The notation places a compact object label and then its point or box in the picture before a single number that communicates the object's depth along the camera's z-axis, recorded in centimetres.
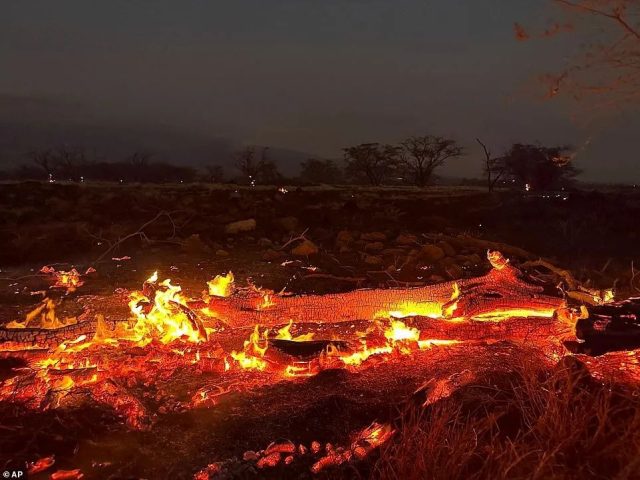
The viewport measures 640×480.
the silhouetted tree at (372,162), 4516
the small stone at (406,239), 1017
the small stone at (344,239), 1011
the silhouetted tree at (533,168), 3603
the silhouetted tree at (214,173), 5000
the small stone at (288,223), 1209
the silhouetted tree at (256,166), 5094
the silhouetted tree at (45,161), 5031
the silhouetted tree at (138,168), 5003
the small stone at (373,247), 964
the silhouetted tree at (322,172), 5053
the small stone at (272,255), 874
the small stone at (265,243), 1011
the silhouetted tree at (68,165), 5072
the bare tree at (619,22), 439
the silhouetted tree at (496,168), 3547
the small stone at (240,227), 1141
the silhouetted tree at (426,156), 4269
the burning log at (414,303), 485
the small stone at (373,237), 1063
